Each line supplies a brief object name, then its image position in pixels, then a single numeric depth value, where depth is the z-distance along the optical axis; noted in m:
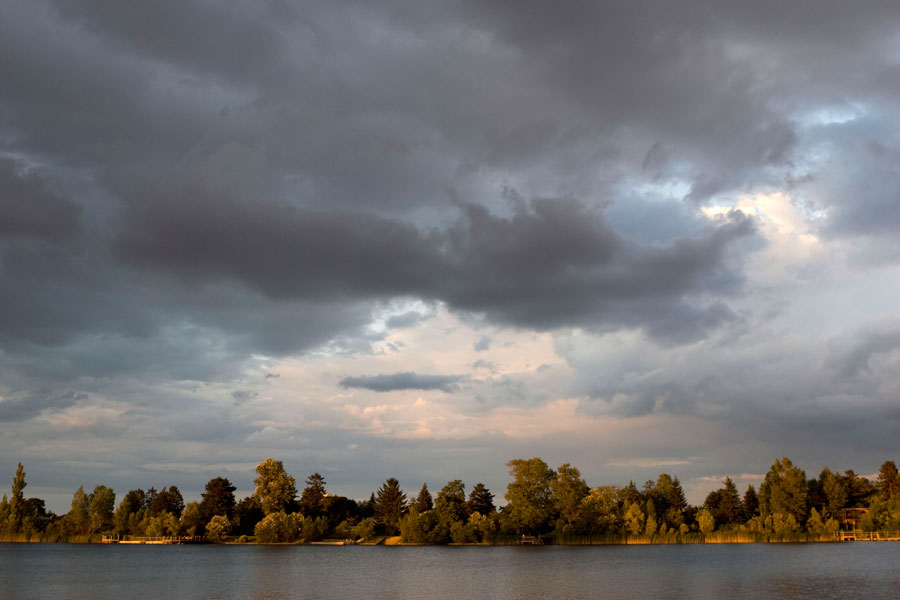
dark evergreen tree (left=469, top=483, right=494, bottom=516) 160.26
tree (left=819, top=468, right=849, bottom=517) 164.12
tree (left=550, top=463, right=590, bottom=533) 150.12
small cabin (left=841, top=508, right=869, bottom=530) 166.48
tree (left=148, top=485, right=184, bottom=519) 184.88
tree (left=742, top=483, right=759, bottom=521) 167.12
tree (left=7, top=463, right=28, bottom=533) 172.88
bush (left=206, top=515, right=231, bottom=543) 163.43
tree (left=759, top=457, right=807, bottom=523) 154.25
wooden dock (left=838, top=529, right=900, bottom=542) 147.00
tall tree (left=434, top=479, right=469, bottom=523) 155.12
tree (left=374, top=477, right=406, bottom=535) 170.25
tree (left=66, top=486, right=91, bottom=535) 193.62
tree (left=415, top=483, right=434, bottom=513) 162.88
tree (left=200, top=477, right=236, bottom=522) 167.96
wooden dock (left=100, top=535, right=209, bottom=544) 170.00
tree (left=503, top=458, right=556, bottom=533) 149.62
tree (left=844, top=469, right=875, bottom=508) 177.75
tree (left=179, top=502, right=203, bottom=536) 168.62
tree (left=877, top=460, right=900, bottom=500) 170.38
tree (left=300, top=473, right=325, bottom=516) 172.00
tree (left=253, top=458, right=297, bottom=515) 165.25
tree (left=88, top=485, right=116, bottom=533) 193.12
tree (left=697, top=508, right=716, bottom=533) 154.75
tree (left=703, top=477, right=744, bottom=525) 164.62
